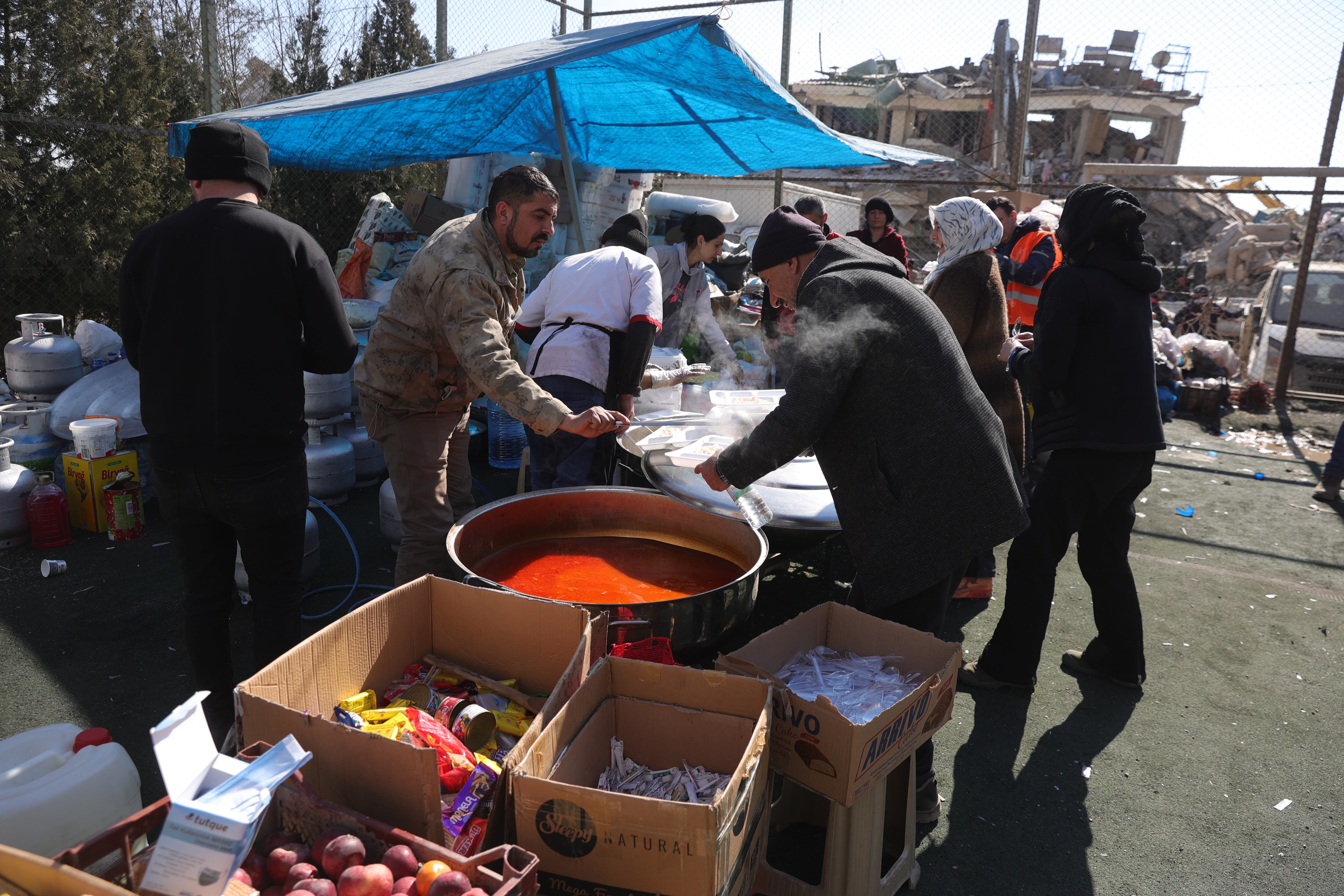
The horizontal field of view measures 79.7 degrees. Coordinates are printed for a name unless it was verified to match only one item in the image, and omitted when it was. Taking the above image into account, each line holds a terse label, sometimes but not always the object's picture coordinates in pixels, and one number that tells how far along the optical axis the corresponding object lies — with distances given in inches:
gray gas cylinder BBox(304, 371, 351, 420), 198.1
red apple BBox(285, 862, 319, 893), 56.7
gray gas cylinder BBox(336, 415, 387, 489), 219.5
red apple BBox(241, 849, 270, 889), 58.7
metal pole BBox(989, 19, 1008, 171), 657.6
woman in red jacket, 253.3
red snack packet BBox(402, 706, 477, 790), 70.2
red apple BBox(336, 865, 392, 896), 55.5
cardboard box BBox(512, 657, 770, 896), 61.9
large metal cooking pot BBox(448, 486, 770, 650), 108.6
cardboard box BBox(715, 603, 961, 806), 78.5
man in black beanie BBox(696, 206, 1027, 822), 87.6
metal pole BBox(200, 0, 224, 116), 249.6
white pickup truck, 367.9
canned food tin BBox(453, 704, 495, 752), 79.3
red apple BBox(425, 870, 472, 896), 54.1
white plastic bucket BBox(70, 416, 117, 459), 179.3
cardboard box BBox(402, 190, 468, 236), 291.1
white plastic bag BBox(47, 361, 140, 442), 194.5
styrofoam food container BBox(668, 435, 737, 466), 135.6
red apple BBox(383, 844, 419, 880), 57.8
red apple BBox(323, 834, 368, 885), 57.9
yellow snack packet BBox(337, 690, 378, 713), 80.4
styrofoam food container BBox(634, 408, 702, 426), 165.5
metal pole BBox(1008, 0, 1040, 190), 308.7
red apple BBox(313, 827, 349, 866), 59.5
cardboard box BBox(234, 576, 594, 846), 63.9
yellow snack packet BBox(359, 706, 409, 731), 76.8
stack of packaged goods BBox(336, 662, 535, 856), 67.4
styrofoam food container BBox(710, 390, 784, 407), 166.9
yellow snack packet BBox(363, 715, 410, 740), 73.3
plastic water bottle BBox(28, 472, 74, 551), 173.6
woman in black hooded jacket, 123.6
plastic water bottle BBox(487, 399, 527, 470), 241.3
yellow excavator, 793.6
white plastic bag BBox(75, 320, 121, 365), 213.5
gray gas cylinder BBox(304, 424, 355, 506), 202.4
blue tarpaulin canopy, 157.6
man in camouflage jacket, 116.2
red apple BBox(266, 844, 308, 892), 58.3
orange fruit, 56.3
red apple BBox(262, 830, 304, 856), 61.2
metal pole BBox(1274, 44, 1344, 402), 314.5
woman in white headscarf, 153.6
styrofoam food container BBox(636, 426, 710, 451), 147.8
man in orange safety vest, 222.2
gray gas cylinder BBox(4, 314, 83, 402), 199.6
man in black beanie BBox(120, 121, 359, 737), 95.0
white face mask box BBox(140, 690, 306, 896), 50.1
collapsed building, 805.2
